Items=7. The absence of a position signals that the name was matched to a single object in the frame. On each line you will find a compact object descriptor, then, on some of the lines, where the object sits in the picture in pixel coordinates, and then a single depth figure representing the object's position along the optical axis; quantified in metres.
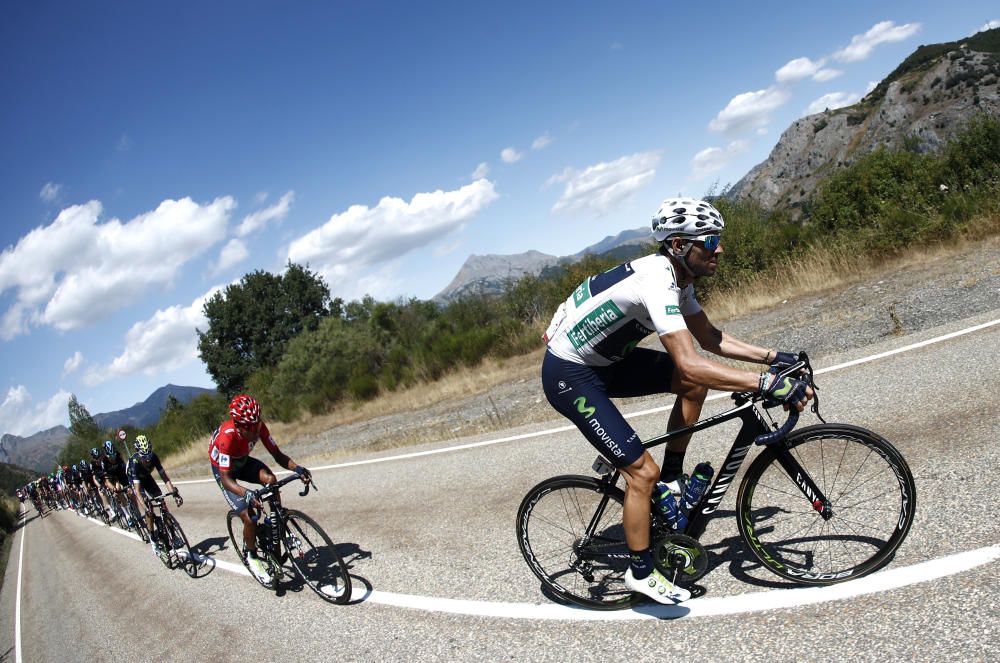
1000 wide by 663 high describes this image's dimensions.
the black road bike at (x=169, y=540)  9.10
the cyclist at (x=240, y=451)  6.13
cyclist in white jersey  3.19
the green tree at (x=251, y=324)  58.22
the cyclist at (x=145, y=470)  9.88
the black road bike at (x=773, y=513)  3.27
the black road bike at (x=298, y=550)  5.38
